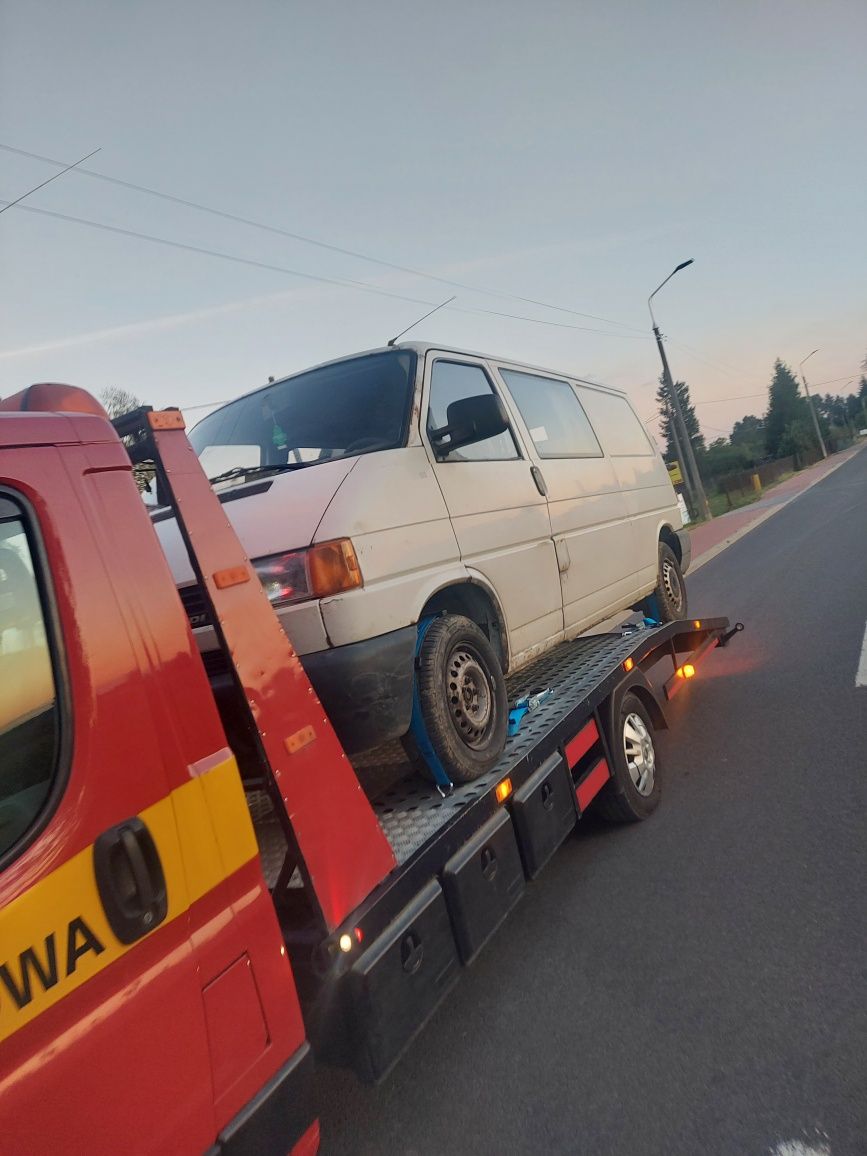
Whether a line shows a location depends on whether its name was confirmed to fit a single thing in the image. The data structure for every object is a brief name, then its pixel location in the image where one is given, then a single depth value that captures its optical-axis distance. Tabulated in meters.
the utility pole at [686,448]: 29.22
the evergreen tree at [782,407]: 106.50
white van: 2.86
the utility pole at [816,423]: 77.25
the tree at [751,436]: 93.32
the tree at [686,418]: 97.62
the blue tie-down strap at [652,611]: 6.75
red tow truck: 1.51
